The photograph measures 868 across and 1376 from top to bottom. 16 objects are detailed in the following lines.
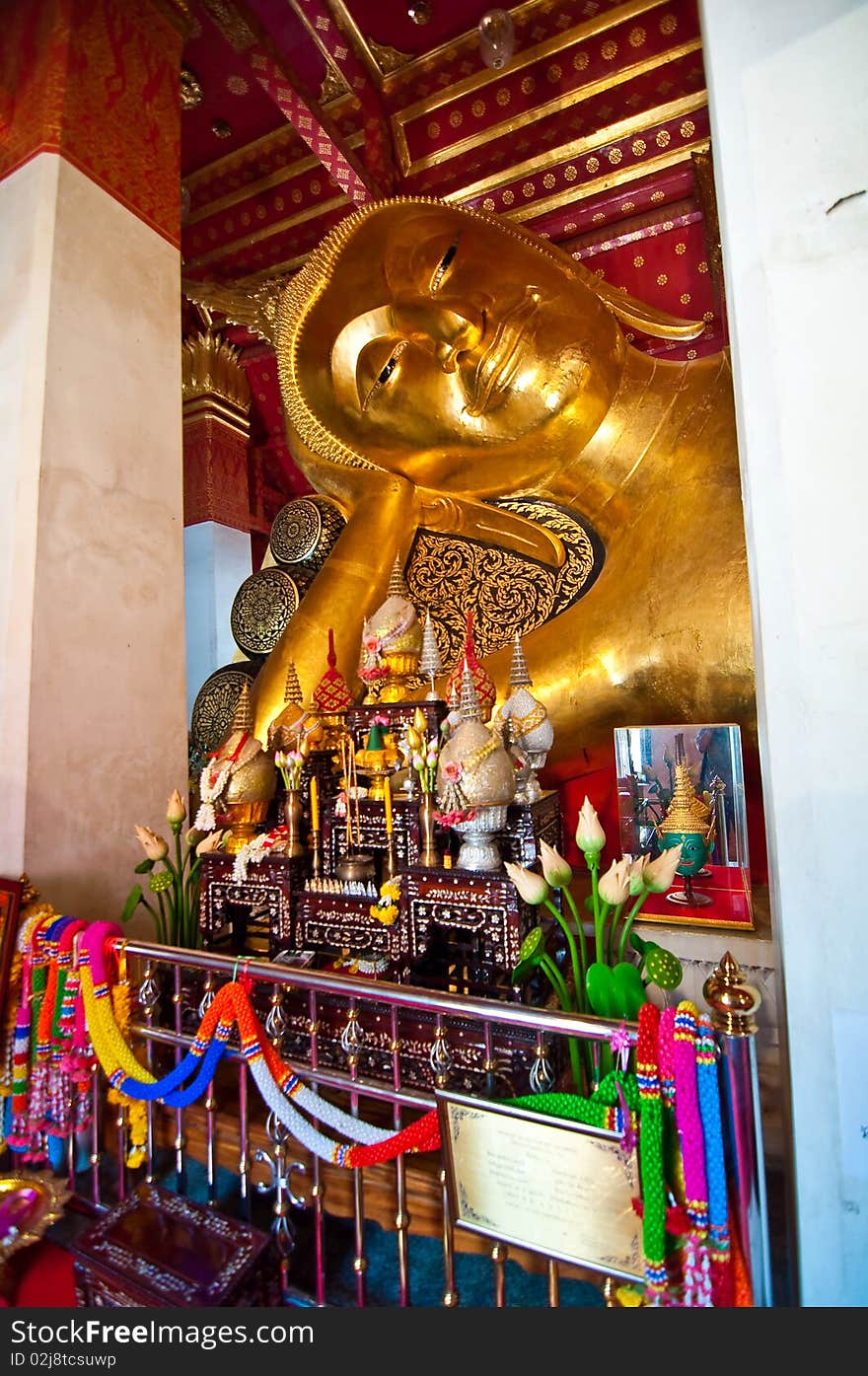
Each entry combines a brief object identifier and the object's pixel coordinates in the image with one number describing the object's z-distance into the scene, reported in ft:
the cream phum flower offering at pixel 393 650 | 5.98
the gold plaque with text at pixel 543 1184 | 2.85
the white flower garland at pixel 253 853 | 5.36
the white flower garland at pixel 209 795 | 5.71
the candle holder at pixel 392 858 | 5.22
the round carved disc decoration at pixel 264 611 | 10.86
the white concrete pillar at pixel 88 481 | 6.32
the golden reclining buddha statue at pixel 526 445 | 7.59
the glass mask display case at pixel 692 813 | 5.85
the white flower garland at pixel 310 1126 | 3.54
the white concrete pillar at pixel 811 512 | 2.48
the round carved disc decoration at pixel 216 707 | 10.41
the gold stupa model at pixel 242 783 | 5.72
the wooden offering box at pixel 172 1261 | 3.25
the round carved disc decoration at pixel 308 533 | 10.95
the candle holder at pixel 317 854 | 5.53
